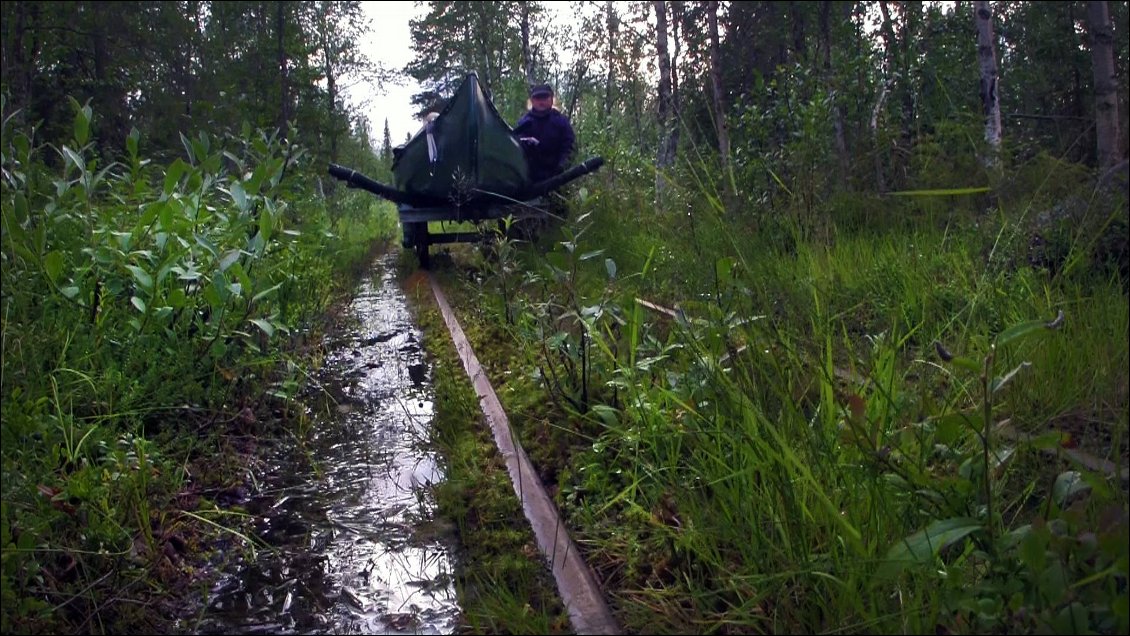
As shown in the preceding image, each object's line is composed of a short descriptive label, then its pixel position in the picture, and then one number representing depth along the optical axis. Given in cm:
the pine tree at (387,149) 4622
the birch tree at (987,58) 1133
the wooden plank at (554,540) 262
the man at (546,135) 1131
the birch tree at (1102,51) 711
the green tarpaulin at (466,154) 1059
